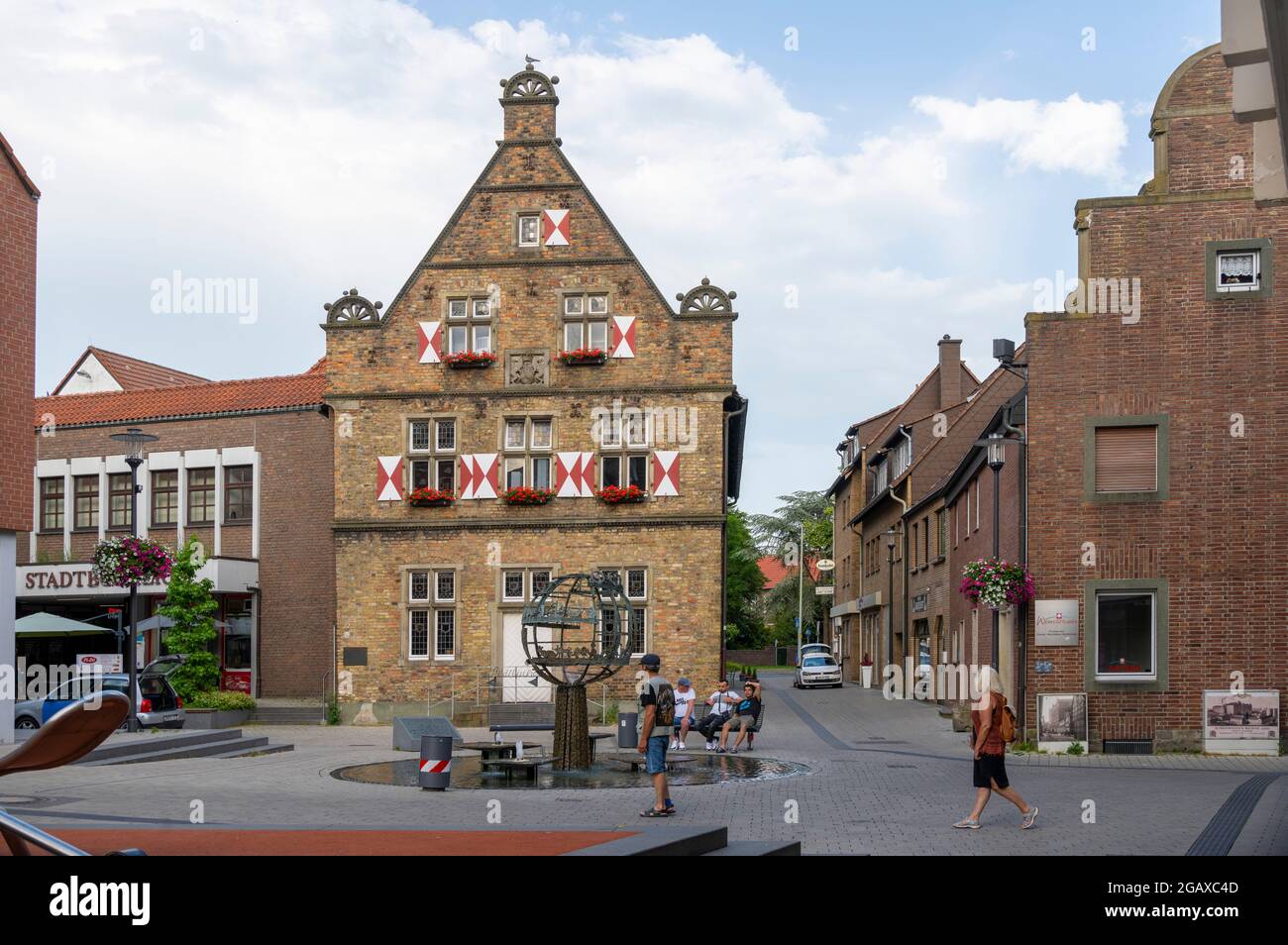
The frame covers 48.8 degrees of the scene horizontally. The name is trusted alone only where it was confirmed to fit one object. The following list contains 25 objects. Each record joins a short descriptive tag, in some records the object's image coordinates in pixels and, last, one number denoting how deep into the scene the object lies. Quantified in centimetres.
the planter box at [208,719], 2772
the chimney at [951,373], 5456
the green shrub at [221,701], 2862
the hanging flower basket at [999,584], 2397
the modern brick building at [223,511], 3806
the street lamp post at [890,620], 4928
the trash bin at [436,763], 1720
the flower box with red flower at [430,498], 3334
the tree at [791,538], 10125
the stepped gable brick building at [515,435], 3291
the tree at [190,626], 3272
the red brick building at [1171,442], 2380
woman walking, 1384
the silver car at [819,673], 5303
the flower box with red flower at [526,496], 3300
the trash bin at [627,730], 2422
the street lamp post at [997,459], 2352
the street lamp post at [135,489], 2481
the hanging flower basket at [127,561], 2680
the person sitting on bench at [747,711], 2461
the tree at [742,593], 9144
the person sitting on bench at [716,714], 2517
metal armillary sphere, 2033
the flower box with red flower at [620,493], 3266
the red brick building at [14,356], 2286
